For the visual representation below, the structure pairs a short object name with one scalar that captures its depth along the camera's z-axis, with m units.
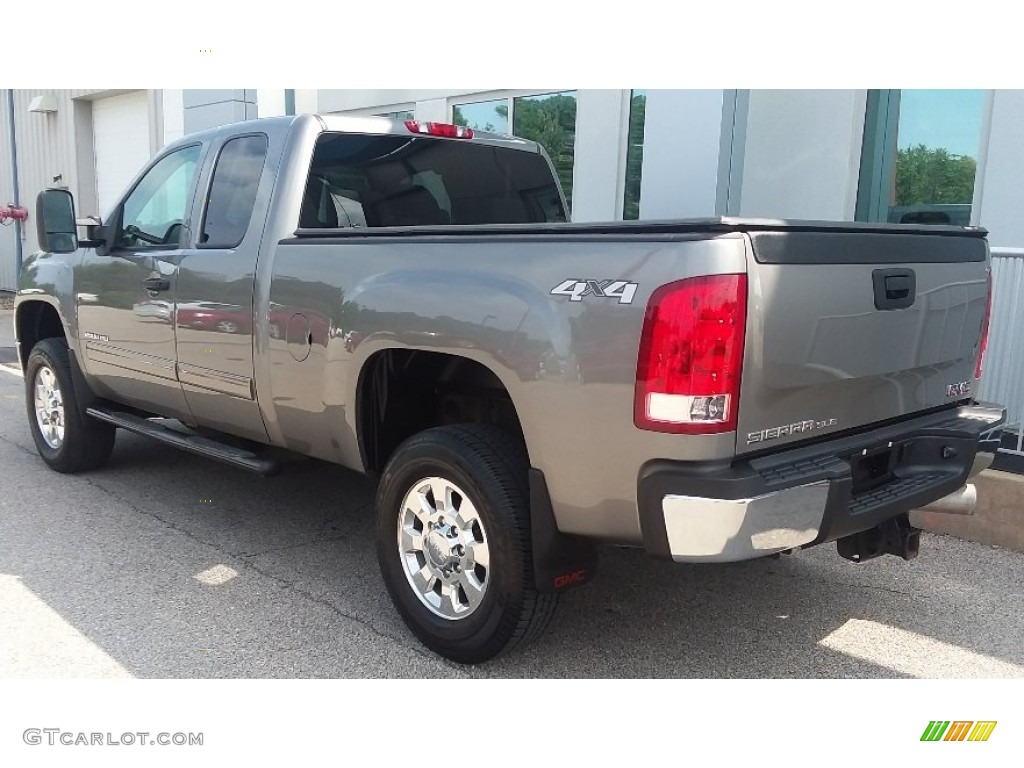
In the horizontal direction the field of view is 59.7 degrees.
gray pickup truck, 2.55
